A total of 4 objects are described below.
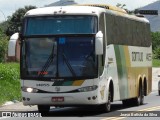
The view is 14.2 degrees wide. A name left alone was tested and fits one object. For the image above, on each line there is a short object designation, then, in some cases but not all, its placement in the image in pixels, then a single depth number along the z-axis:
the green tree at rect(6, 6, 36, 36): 108.56
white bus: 19.30
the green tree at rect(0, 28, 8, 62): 76.71
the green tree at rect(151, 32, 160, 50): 162.00
